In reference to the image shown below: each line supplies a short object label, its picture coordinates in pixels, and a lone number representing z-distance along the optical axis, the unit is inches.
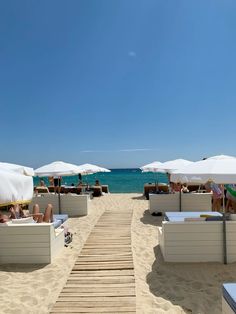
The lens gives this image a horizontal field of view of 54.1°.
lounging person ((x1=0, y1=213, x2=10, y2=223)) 184.9
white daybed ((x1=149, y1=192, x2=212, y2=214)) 324.1
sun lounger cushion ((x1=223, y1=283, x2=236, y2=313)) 88.7
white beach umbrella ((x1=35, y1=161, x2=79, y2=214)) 324.1
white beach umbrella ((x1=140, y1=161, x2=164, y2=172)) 369.1
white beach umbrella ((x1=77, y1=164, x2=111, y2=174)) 492.5
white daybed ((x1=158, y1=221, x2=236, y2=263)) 172.8
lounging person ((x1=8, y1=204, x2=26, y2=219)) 208.1
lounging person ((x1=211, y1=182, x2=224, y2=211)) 301.4
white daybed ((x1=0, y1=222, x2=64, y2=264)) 177.9
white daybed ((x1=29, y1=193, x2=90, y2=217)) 339.6
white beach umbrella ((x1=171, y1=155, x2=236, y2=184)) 146.6
